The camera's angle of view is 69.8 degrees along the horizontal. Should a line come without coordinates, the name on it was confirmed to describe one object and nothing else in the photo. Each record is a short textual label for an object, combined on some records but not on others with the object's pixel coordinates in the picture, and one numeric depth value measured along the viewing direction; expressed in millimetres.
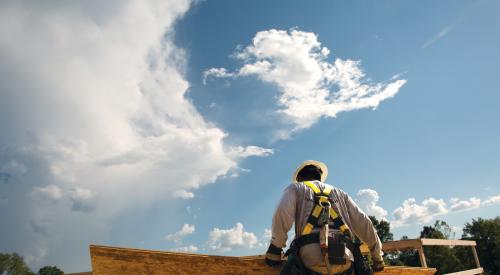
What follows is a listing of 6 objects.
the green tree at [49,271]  102225
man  3992
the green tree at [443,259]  43469
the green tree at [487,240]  48219
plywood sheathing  4145
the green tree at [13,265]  84125
